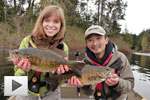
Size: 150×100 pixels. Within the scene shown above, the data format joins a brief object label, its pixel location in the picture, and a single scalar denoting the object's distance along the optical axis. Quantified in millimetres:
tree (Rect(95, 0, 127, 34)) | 31422
